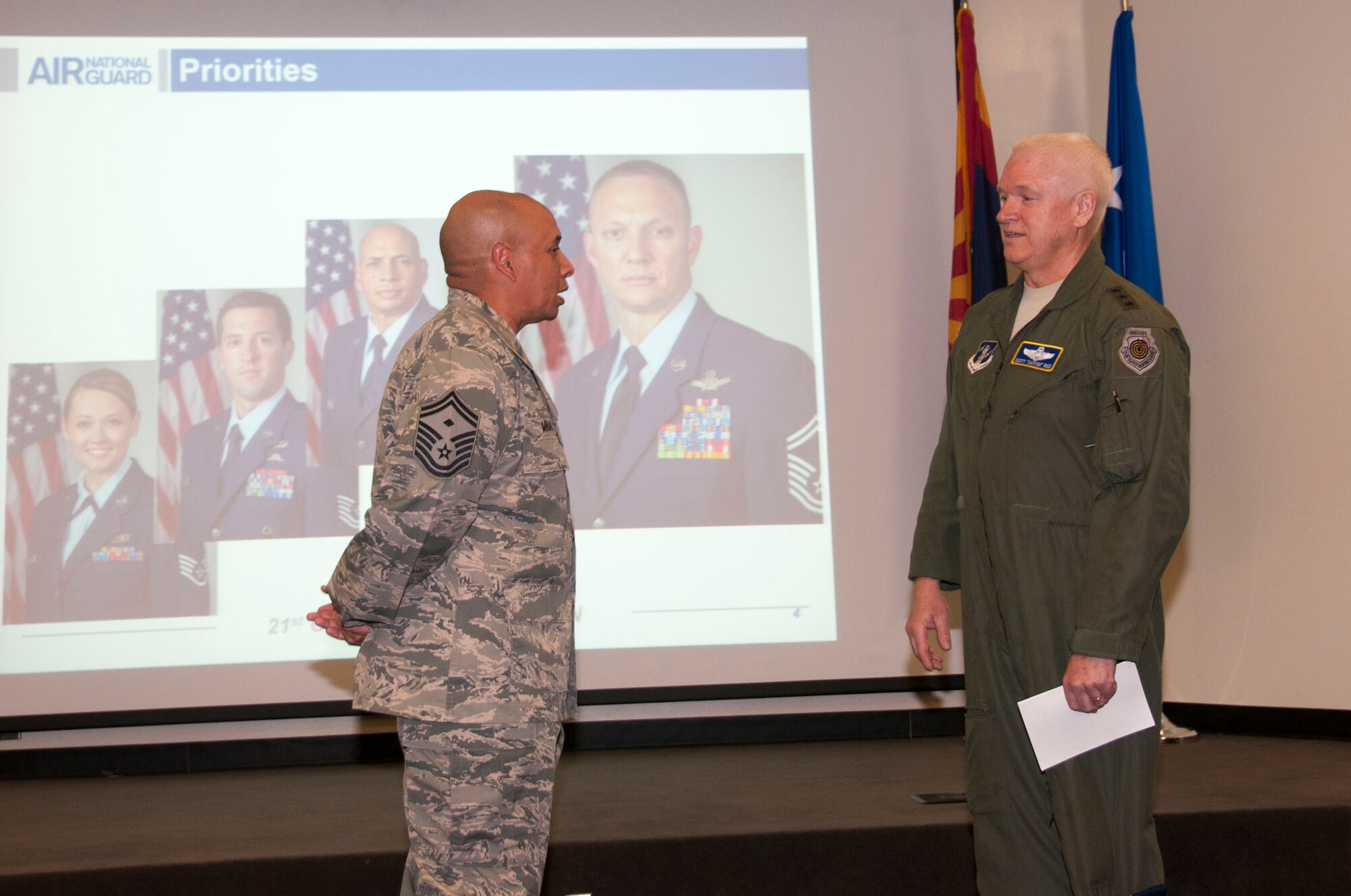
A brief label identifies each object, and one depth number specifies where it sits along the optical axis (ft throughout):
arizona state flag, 12.00
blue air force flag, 11.92
